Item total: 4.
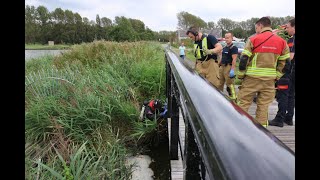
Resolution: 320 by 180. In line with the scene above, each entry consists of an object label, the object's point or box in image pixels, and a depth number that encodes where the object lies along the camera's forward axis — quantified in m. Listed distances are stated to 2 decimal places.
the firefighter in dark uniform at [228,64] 4.46
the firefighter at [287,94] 3.35
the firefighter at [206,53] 4.06
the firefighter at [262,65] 2.88
